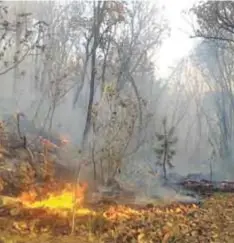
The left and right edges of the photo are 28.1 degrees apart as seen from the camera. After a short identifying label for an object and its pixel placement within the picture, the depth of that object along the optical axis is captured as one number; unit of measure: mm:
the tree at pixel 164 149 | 17175
